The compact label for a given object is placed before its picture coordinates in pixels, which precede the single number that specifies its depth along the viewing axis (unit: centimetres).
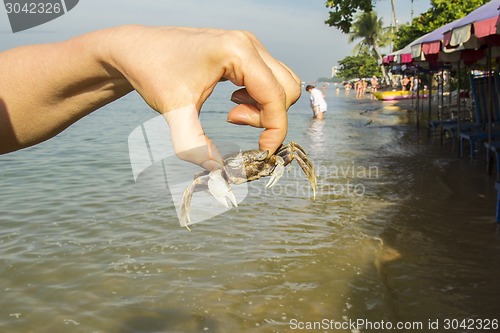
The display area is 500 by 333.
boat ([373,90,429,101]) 4414
